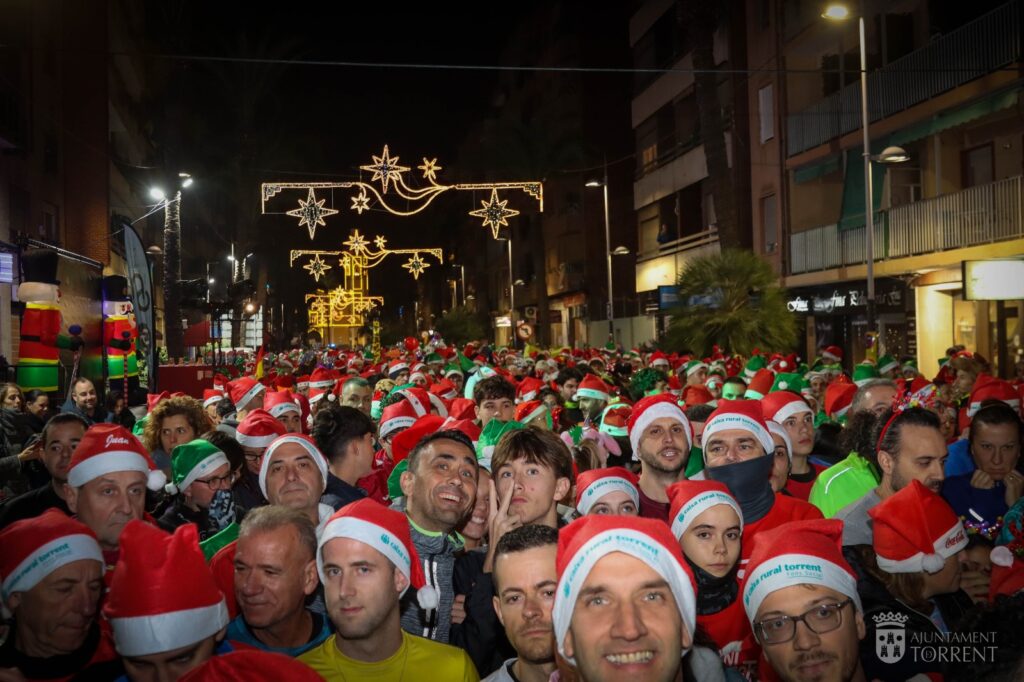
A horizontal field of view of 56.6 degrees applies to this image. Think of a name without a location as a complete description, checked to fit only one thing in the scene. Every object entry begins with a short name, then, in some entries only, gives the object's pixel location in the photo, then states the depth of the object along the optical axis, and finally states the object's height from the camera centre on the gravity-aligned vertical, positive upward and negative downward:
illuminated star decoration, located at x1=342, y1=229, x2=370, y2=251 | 32.62 +3.63
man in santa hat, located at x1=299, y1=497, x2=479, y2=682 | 3.79 -1.05
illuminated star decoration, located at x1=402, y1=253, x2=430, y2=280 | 32.81 +2.89
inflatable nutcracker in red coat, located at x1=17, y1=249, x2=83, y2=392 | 15.00 +0.49
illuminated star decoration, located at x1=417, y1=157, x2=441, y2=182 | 19.61 +3.67
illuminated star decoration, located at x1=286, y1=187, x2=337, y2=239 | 21.02 +3.06
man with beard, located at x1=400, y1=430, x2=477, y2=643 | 4.56 -0.81
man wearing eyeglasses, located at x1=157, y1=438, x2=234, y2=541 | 5.66 -0.83
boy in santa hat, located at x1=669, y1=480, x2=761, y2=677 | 4.28 -0.99
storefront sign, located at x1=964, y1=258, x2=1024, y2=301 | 16.86 +0.89
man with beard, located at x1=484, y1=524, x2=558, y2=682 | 3.49 -0.97
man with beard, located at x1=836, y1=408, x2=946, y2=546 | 5.17 -0.69
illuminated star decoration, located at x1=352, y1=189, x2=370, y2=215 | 19.81 +3.07
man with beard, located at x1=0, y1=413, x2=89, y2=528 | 5.70 -0.71
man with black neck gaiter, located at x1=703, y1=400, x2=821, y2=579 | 5.18 -0.73
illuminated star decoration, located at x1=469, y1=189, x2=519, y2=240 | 22.23 +3.12
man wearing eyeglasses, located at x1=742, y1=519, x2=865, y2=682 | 3.32 -0.99
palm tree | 22.16 +0.67
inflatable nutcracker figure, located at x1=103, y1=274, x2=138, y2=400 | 18.19 +0.45
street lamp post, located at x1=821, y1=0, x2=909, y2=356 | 17.95 +3.51
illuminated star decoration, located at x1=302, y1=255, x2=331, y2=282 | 37.28 +3.33
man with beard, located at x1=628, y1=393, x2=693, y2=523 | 6.04 -0.71
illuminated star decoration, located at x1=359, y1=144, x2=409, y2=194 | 19.39 +3.65
